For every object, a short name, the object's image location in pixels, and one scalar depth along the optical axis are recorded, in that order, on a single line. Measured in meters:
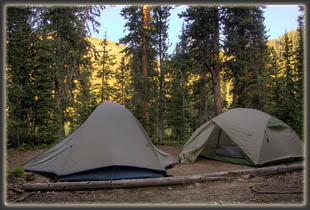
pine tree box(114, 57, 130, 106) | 25.08
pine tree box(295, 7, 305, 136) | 11.27
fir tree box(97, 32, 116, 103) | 21.99
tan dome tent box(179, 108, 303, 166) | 7.13
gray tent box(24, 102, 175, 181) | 5.12
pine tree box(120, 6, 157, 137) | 12.45
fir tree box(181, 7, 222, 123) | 12.27
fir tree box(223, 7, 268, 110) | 12.17
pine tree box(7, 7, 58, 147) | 8.73
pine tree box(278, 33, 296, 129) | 11.66
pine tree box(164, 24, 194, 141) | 12.87
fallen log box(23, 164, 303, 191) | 4.43
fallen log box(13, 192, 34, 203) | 3.77
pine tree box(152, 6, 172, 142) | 12.91
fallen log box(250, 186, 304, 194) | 4.16
